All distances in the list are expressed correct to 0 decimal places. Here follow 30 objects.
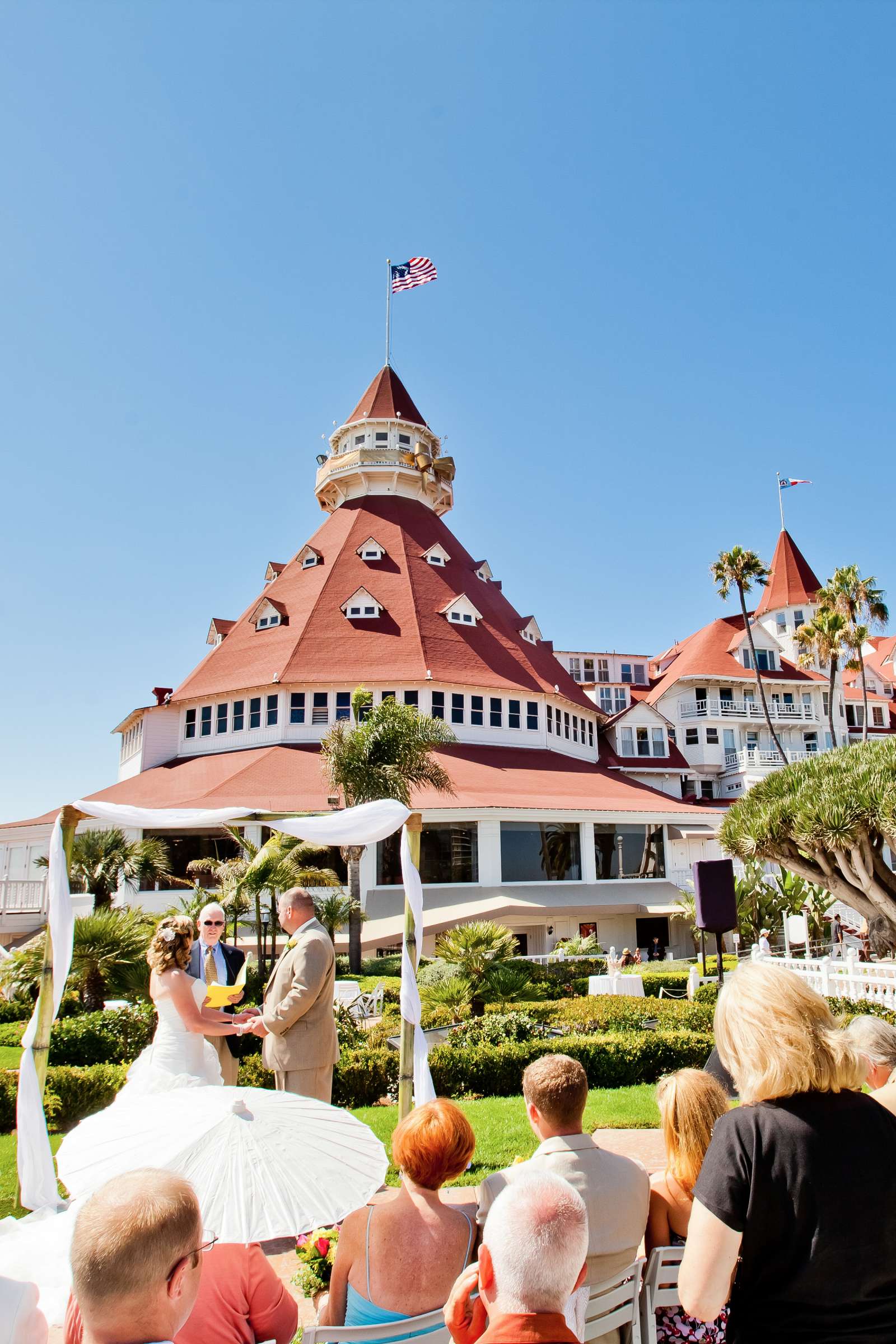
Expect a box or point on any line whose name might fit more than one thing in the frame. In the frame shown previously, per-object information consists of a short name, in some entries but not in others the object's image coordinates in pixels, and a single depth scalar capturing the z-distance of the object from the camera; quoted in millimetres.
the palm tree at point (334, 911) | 22547
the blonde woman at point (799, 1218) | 2799
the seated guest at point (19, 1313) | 2660
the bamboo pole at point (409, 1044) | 8305
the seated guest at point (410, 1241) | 3705
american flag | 45250
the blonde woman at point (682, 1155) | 3924
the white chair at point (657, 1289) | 3863
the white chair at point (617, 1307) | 3611
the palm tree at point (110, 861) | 22609
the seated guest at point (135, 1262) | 2354
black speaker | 16047
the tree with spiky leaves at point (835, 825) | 18109
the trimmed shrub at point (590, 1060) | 12188
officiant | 8258
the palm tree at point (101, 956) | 14672
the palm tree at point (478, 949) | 19328
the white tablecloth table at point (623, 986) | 20031
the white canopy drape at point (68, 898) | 7238
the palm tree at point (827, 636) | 46125
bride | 6832
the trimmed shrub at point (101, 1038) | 12805
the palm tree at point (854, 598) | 47781
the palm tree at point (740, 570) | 47625
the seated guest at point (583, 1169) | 3789
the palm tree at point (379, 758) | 25031
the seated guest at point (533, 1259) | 2627
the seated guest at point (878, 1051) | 4988
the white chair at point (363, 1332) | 3424
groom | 7129
